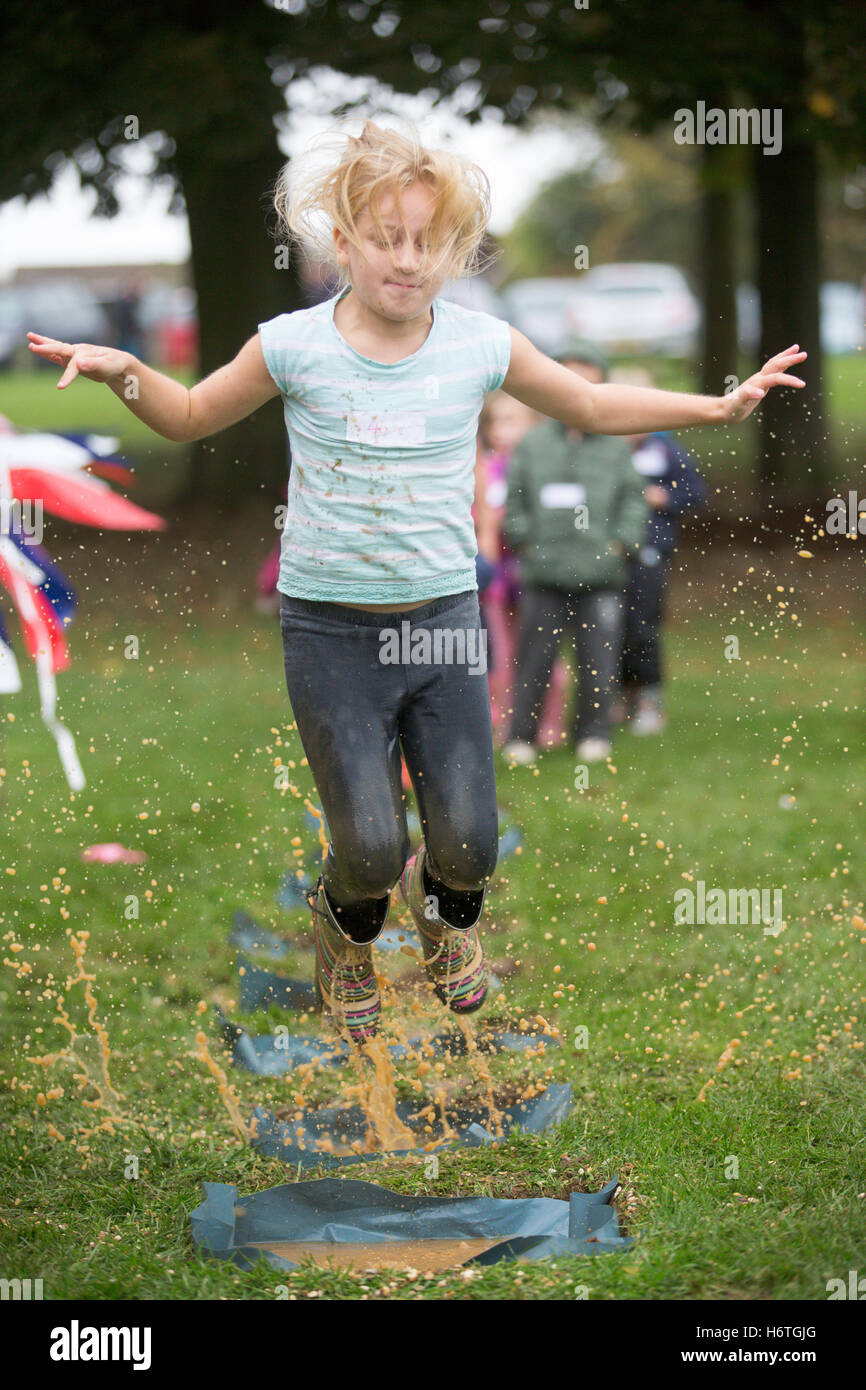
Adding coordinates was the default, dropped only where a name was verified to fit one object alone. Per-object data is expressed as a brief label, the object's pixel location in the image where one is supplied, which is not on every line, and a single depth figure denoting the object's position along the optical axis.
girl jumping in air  3.40
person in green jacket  7.26
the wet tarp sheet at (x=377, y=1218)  3.42
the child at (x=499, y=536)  7.68
